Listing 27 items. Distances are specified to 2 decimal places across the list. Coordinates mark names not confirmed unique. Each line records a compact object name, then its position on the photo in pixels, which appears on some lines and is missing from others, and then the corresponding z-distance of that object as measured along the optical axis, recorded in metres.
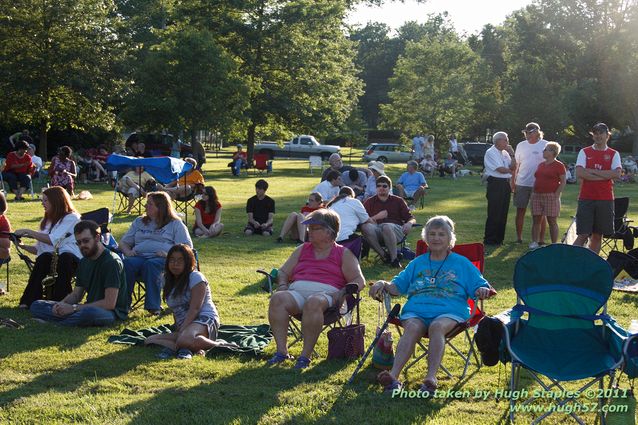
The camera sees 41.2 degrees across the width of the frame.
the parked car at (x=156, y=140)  34.90
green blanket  6.22
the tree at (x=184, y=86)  29.41
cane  5.35
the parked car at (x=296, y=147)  46.50
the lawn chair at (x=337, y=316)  6.05
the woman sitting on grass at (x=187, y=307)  6.16
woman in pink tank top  5.91
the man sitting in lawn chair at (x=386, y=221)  10.34
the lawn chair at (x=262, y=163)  31.81
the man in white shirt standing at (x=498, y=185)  12.01
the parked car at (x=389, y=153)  44.64
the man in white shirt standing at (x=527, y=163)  11.76
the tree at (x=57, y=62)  28.47
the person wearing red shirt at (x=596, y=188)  9.56
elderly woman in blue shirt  5.26
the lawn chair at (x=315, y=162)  33.44
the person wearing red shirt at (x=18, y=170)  18.25
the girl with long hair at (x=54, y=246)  7.70
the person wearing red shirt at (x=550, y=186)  11.50
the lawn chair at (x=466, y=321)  5.54
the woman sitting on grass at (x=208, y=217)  12.94
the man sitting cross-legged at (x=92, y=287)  6.95
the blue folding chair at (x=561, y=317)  4.79
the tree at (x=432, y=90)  42.25
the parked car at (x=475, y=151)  42.59
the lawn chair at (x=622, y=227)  10.86
